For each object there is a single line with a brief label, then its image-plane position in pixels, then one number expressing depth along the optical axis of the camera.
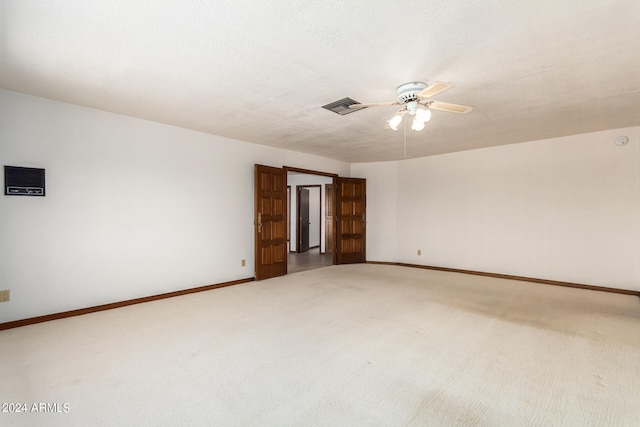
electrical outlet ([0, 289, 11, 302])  3.09
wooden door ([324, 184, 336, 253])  8.68
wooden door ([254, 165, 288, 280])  5.28
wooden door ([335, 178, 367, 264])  6.95
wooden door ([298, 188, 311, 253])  9.04
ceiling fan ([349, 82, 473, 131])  2.75
